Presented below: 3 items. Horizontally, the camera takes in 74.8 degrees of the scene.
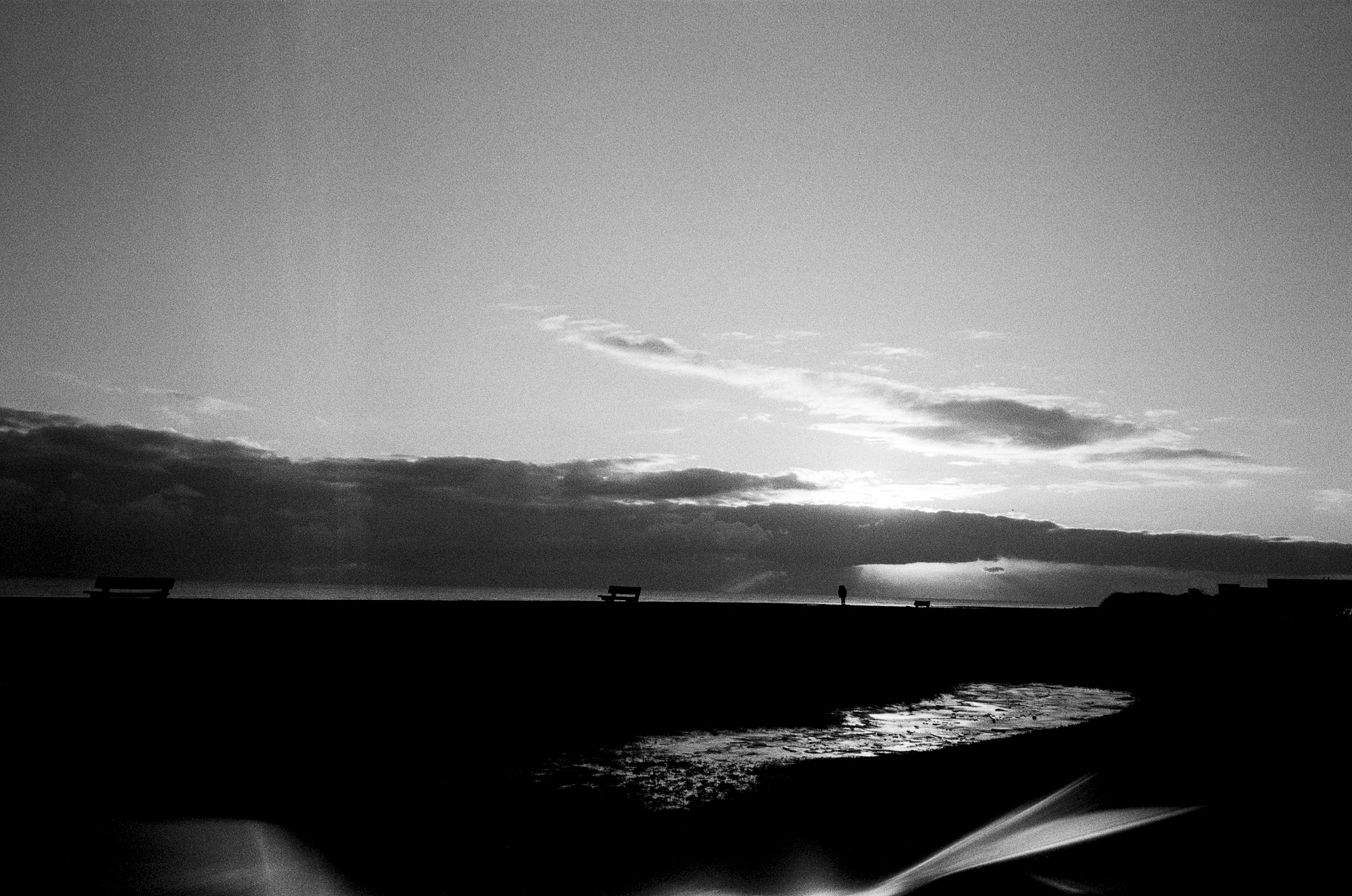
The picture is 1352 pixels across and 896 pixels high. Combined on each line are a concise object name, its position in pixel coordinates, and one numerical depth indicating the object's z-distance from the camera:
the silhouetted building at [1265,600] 40.03
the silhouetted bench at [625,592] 39.97
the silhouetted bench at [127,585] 23.55
